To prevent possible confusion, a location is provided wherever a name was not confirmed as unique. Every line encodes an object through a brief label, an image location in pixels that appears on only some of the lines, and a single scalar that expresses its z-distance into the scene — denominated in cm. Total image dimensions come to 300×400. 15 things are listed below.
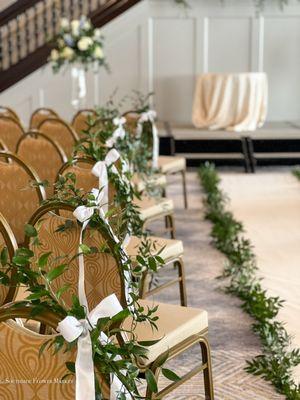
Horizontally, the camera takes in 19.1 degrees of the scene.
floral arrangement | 1017
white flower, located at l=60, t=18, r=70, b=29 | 1030
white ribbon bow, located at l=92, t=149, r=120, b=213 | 385
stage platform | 1069
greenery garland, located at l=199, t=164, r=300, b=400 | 414
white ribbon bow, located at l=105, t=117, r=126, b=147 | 500
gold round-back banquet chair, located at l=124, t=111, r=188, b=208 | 706
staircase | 1173
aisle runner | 554
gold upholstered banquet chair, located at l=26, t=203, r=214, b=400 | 298
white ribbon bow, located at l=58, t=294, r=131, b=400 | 187
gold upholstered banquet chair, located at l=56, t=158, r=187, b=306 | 409
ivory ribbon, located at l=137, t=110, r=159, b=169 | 689
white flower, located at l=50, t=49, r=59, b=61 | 1030
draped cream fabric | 1109
